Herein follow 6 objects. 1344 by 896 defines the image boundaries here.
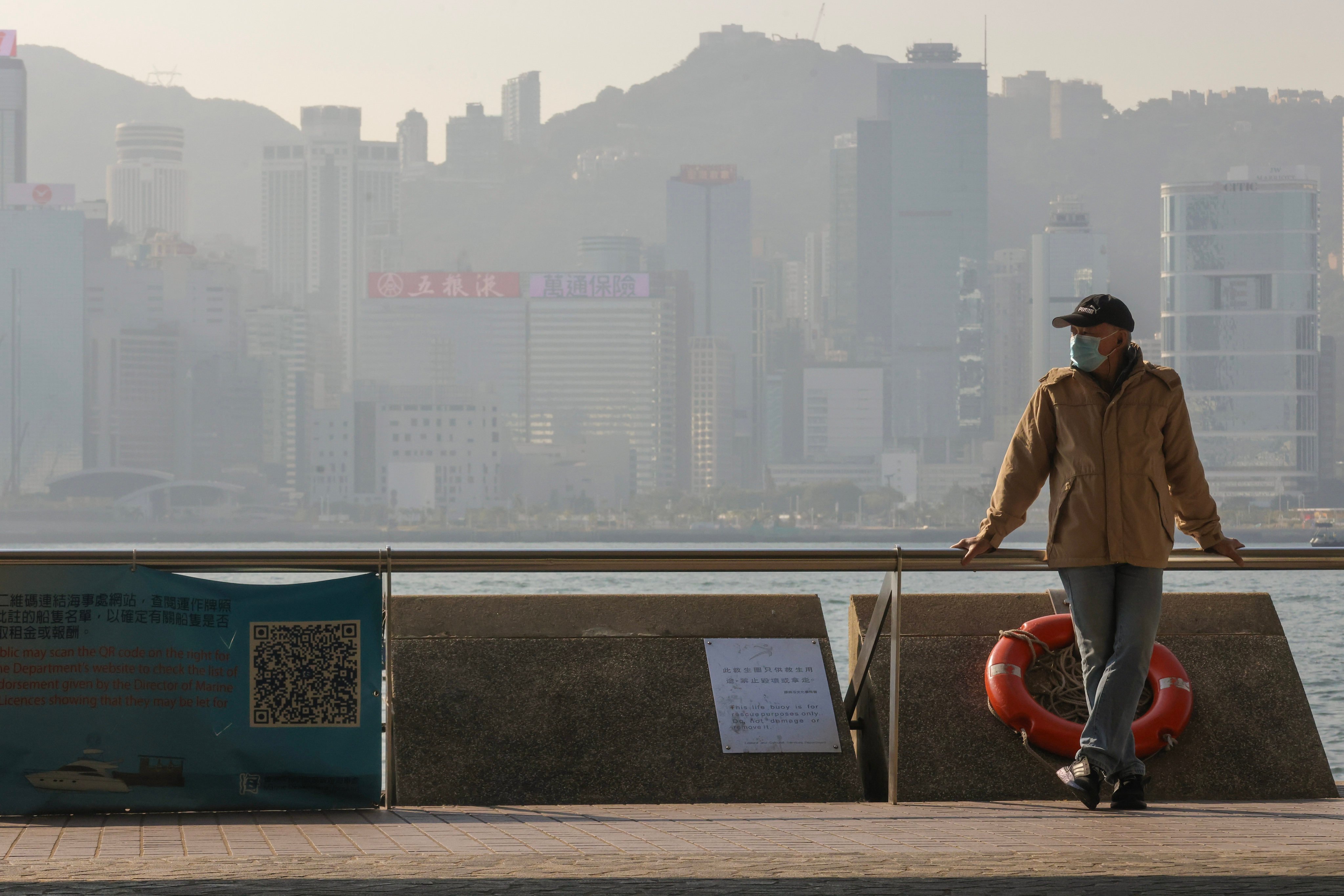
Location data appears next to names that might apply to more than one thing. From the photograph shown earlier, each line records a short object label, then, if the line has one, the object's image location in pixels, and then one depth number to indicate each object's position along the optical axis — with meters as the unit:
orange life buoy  10.09
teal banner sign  8.89
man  9.09
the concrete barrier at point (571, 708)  9.87
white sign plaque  10.27
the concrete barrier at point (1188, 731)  10.16
